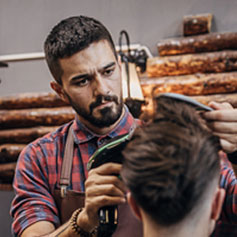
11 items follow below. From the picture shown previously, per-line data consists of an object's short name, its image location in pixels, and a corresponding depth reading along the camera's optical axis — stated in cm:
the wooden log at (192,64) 317
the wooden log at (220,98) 307
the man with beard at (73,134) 143
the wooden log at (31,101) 359
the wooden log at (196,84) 315
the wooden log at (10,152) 360
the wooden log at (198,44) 319
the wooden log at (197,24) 316
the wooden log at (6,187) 358
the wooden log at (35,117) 351
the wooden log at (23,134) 358
